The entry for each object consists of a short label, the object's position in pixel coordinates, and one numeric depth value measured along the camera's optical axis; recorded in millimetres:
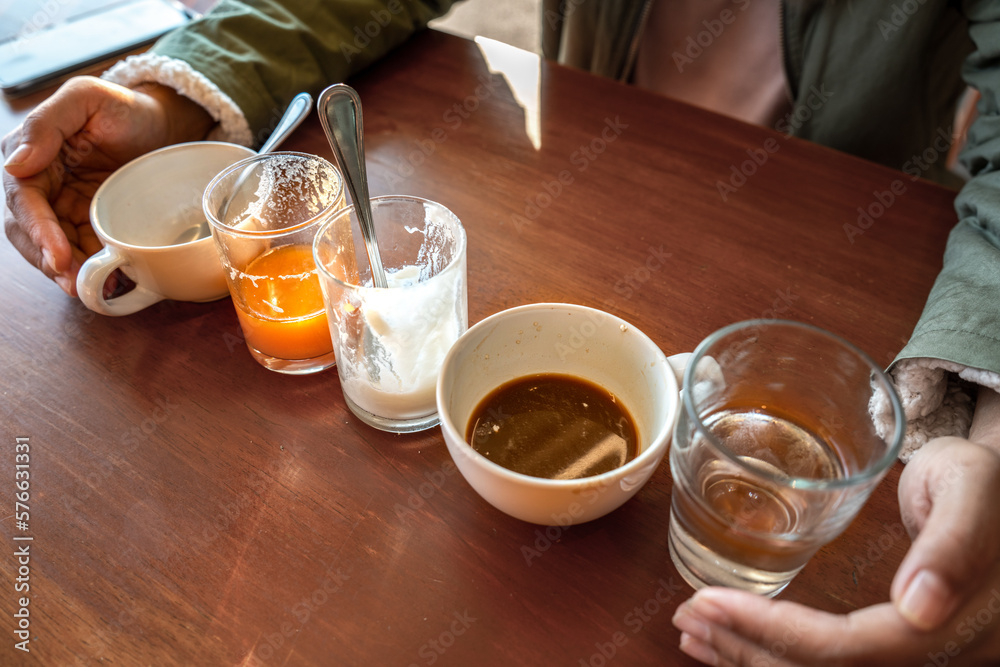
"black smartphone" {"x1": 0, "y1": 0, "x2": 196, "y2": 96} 1030
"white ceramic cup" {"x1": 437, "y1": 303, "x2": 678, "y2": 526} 472
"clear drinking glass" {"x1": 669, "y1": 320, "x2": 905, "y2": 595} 421
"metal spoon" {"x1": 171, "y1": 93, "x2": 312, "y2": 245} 781
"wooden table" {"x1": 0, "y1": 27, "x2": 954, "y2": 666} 496
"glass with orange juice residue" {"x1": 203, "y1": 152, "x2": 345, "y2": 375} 621
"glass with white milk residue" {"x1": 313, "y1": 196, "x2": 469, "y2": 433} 543
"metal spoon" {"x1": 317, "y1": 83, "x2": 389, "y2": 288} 556
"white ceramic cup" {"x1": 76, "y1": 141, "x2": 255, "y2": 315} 661
